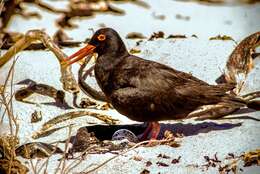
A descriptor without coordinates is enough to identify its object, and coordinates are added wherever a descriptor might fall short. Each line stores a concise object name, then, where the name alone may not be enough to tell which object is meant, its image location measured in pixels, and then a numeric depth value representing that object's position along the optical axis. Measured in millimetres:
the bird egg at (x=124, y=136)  9141
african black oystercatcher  9070
